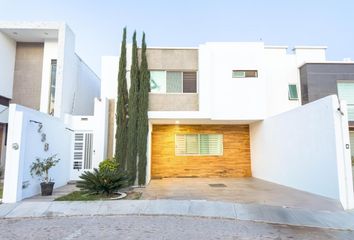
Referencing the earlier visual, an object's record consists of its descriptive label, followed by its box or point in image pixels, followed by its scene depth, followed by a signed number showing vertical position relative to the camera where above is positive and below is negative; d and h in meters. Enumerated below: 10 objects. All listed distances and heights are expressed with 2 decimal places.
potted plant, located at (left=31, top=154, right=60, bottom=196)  9.22 -0.65
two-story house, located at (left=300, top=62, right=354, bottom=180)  13.81 +3.71
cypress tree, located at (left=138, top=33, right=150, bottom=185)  11.64 +1.71
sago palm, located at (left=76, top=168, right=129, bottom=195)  8.92 -0.98
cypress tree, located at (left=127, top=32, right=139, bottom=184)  11.55 +1.65
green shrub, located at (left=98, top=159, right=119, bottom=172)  10.52 -0.49
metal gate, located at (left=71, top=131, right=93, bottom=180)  12.62 -0.06
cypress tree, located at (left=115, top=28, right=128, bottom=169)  11.65 +1.81
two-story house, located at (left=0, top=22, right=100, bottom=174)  12.91 +4.40
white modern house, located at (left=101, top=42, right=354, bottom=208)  8.43 +1.53
